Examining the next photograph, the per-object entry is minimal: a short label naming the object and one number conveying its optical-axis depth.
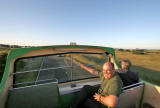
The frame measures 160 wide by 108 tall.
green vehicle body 1.87
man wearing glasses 1.76
